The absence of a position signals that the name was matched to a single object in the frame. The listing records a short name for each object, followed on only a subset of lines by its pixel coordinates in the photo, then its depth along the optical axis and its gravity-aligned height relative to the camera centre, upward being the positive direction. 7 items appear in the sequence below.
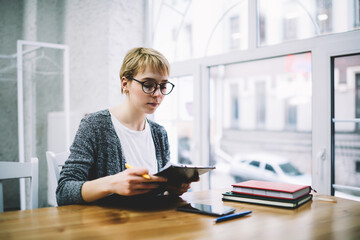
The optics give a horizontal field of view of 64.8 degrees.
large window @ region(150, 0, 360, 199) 1.93 +0.54
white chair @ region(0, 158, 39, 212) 1.29 -0.24
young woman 1.08 -0.11
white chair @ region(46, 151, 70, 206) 1.47 -0.24
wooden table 0.79 -0.33
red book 1.08 -0.29
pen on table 0.90 -0.33
